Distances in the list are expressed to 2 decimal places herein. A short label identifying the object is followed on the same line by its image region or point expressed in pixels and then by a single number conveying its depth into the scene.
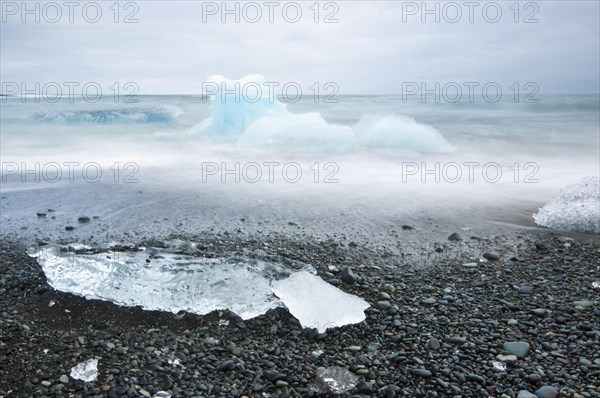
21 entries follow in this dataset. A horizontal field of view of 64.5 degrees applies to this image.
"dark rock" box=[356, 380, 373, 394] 2.35
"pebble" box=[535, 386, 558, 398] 2.32
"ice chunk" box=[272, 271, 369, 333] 2.93
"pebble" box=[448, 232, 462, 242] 4.73
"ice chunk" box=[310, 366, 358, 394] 2.36
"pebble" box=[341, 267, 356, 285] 3.56
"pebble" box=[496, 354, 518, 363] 2.58
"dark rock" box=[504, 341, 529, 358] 2.65
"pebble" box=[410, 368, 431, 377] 2.46
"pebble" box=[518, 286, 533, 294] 3.41
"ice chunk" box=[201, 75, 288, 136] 11.02
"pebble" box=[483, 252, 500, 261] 4.13
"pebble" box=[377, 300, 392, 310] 3.16
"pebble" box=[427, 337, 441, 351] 2.71
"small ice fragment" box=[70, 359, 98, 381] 2.40
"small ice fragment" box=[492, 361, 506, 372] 2.53
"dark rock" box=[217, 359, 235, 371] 2.49
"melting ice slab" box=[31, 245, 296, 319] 3.16
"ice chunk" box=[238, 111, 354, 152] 11.51
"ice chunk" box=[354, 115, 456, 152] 11.70
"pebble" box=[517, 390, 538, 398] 2.31
